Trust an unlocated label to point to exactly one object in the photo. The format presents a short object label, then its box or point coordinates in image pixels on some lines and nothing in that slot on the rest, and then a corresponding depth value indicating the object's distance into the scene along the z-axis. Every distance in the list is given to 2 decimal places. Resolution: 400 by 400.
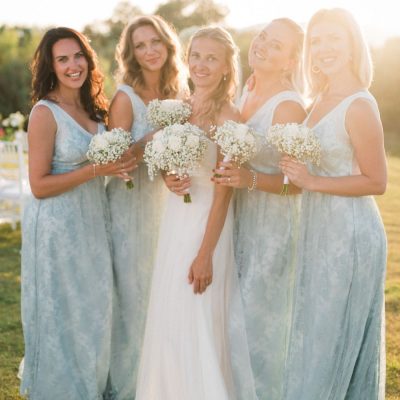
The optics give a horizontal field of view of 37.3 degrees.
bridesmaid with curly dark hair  4.26
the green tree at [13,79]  32.38
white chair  10.34
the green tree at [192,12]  57.69
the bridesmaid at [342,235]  3.64
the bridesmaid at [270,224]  4.08
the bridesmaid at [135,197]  4.60
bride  4.02
